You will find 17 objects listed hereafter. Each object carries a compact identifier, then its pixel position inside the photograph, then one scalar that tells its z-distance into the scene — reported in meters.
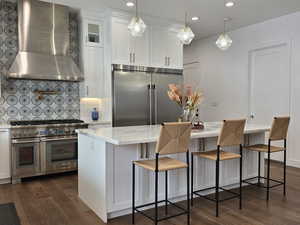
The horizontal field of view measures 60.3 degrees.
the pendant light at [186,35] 3.50
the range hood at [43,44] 4.20
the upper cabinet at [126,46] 4.79
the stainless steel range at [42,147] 3.98
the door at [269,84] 5.05
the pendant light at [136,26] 3.15
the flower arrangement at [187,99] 3.29
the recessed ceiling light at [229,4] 4.27
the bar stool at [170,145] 2.37
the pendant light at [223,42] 3.79
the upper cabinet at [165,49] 5.27
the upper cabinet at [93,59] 4.80
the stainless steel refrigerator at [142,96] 4.83
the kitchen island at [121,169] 2.66
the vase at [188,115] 3.34
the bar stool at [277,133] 3.28
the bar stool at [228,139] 2.83
